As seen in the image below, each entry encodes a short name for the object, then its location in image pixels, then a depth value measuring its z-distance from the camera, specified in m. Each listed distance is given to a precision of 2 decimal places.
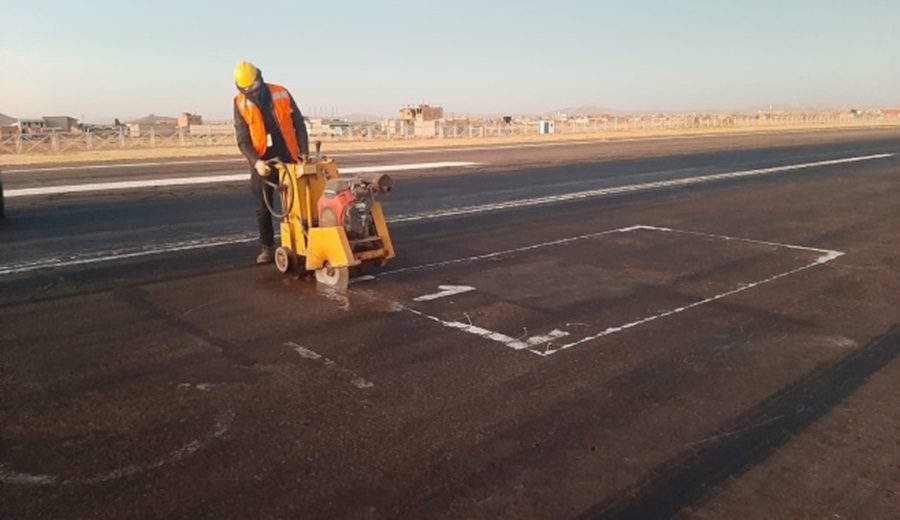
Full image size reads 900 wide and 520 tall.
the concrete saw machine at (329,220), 6.30
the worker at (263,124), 6.69
